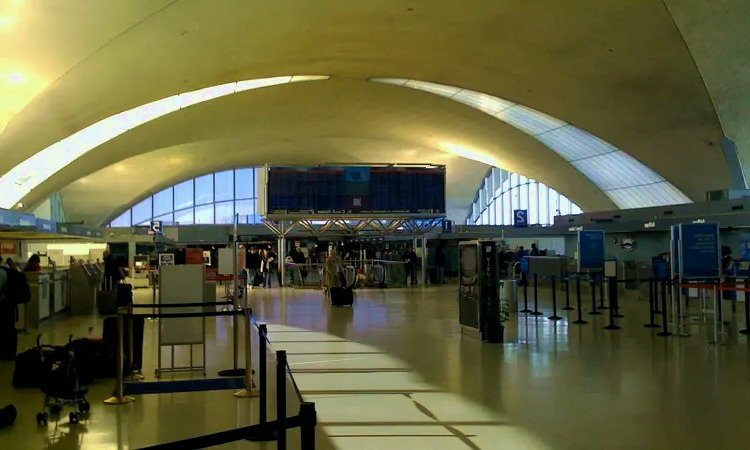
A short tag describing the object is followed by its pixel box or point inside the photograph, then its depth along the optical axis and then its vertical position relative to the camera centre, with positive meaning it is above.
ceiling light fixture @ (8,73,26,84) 14.73 +3.95
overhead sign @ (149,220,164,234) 29.62 +1.08
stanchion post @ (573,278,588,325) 13.49 -1.50
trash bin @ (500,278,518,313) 15.93 -1.10
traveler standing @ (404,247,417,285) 28.18 -0.60
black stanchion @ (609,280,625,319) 14.87 -1.48
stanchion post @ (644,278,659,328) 12.78 -1.47
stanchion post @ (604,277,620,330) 12.71 -1.03
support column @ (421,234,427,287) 27.26 -0.58
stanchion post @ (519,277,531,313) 15.90 -1.46
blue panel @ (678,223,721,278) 11.71 -0.08
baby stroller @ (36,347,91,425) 6.25 -1.32
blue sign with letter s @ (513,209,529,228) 34.28 +1.53
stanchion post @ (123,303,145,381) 7.63 -1.36
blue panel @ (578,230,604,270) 17.03 -0.03
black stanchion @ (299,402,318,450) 2.71 -0.72
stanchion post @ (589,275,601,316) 15.65 -1.39
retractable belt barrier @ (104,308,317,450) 2.60 -0.76
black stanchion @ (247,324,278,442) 5.55 -1.23
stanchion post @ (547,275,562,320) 14.16 -1.51
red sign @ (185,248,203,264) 14.02 -0.12
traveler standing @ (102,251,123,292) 17.83 -0.45
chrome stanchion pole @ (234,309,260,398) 7.03 -1.37
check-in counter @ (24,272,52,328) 13.22 -0.95
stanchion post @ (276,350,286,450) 4.23 -0.83
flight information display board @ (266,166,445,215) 25.06 +2.31
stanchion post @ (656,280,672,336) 11.54 -1.38
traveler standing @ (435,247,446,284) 29.84 -0.81
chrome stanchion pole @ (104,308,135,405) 6.73 -1.42
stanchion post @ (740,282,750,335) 11.93 -1.24
